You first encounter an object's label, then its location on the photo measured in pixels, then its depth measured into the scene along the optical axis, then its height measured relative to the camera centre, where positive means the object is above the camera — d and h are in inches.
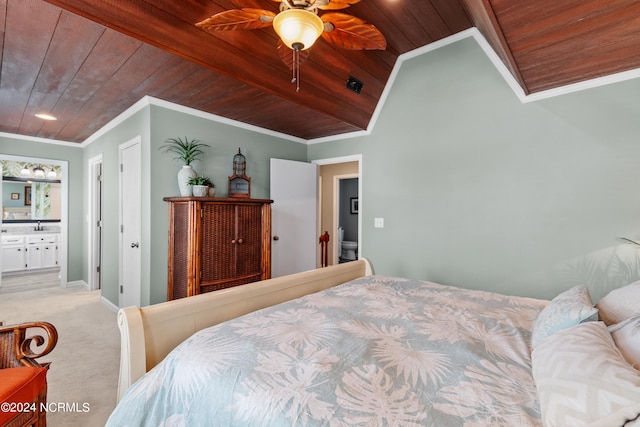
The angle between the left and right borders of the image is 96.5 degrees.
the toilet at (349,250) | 264.6 -34.5
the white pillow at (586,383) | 25.0 -16.9
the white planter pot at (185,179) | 111.2 +13.4
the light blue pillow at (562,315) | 43.1 -16.2
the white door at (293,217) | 147.4 -2.0
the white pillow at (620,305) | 46.0 -15.6
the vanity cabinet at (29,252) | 211.6 -29.4
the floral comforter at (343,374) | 30.4 -20.8
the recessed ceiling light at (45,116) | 128.3 +44.6
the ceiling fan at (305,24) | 57.0 +42.9
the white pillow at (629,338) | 34.1 -16.4
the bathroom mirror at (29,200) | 236.7 +11.5
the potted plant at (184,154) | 112.0 +24.4
